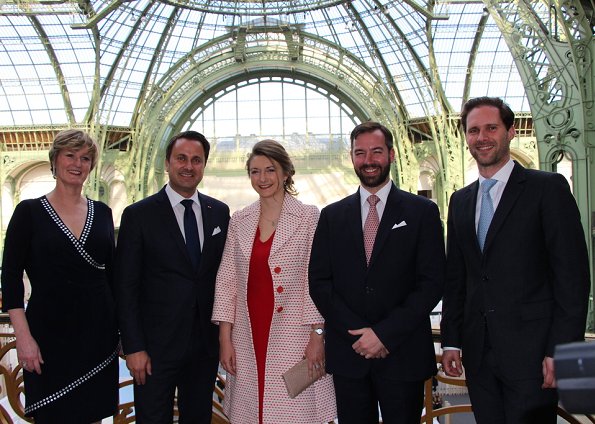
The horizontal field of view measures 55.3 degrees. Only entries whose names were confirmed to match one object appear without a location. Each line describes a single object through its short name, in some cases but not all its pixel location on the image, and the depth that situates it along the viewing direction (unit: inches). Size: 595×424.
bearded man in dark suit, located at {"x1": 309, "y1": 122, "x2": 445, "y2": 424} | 126.0
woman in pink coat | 137.6
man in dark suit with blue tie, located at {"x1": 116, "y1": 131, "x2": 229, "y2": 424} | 139.3
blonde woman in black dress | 138.2
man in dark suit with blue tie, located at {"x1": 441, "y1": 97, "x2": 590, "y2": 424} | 114.3
